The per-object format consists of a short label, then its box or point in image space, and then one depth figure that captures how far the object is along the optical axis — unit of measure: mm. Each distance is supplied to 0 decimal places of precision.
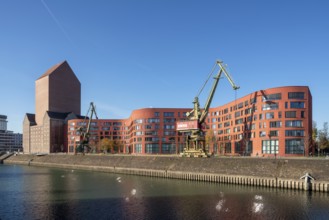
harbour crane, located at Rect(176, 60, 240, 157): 98125
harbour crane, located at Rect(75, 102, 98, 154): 166725
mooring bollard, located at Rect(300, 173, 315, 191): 58156
